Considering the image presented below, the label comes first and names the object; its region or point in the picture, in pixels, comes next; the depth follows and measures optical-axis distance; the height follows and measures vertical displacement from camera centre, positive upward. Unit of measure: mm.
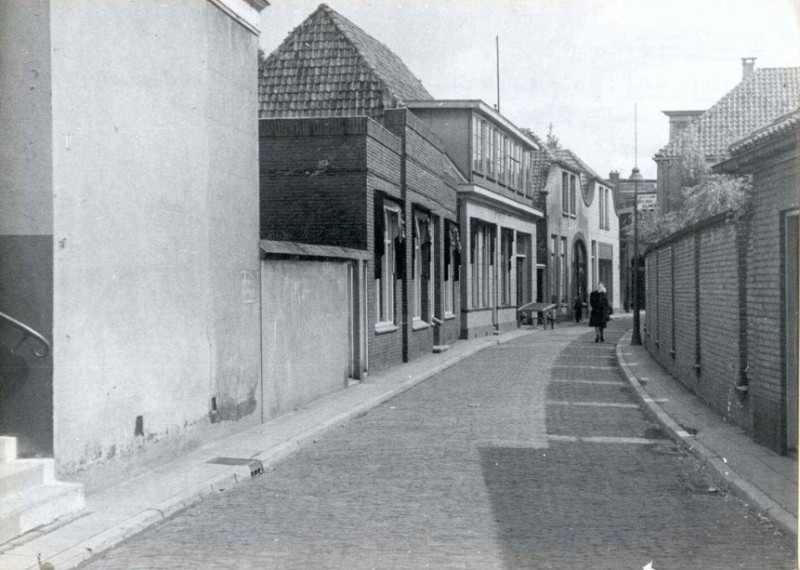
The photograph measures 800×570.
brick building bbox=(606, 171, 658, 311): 56253 +4597
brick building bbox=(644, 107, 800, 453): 9148 -80
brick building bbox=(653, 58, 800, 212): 31859 +6007
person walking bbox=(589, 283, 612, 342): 28167 -571
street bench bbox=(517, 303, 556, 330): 36562 -771
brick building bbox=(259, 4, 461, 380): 17266 +2155
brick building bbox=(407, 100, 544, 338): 28125 +2896
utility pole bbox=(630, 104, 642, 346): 25538 +120
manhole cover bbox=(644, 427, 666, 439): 11391 -1734
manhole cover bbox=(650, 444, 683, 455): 10281 -1740
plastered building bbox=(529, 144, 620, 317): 41031 +2997
